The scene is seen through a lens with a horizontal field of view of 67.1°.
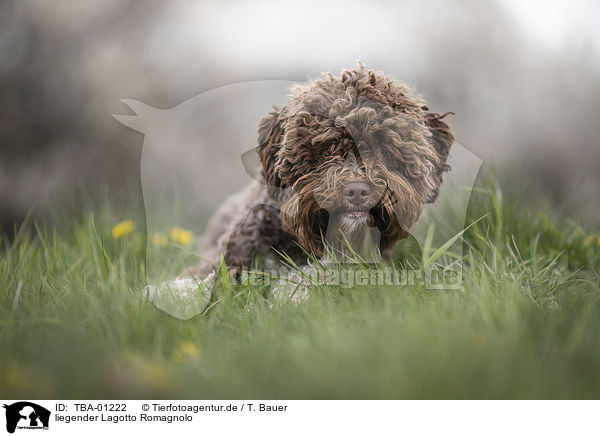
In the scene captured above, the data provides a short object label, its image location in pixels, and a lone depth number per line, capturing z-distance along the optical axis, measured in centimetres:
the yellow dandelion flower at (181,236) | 307
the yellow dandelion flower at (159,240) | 277
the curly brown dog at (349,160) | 259
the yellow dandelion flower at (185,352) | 194
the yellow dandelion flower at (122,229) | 382
